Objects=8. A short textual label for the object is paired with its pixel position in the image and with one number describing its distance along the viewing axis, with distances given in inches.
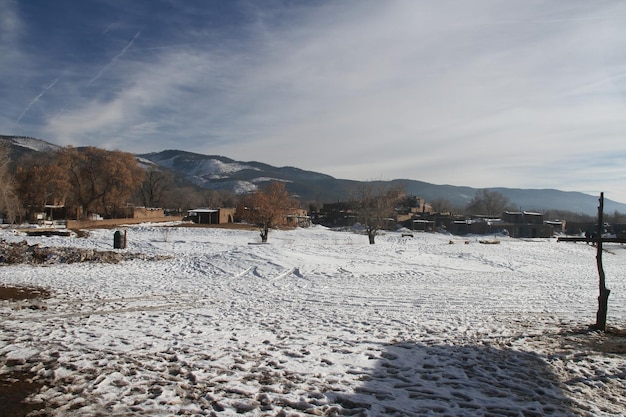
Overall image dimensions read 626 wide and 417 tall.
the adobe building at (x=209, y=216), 2910.9
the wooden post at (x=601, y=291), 388.5
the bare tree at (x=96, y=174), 2402.8
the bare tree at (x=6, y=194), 1763.0
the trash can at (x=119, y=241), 1139.3
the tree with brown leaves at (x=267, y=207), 1797.5
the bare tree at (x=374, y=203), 1993.6
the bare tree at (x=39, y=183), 2317.9
